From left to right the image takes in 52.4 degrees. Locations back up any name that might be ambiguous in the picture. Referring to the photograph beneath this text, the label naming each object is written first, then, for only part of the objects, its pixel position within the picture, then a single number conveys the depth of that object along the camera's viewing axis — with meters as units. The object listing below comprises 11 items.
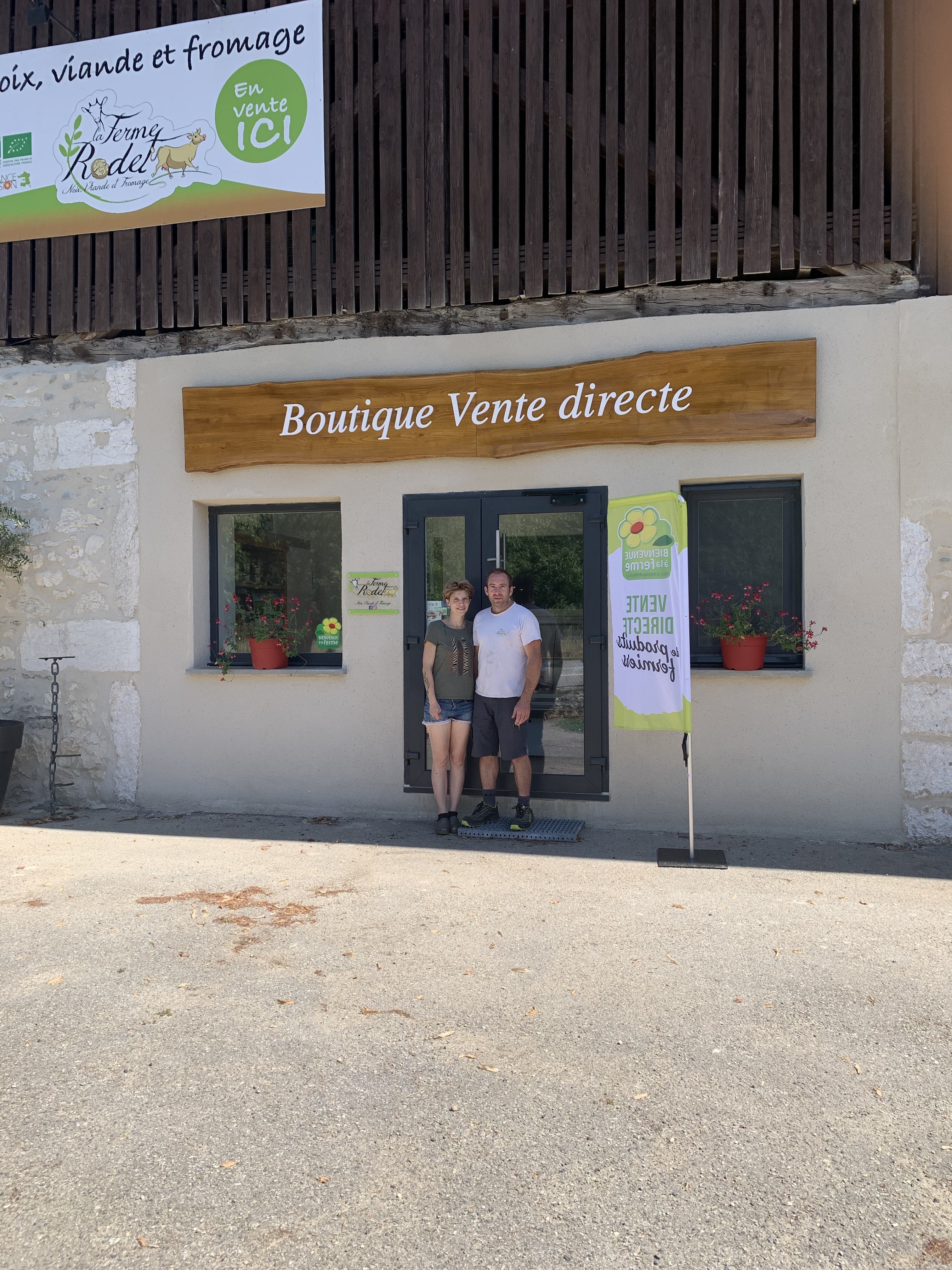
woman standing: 7.12
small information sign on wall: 7.64
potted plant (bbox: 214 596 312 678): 7.94
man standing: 6.96
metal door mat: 6.77
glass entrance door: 7.27
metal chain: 8.01
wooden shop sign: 6.92
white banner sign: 7.90
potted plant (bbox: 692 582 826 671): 6.91
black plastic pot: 7.82
